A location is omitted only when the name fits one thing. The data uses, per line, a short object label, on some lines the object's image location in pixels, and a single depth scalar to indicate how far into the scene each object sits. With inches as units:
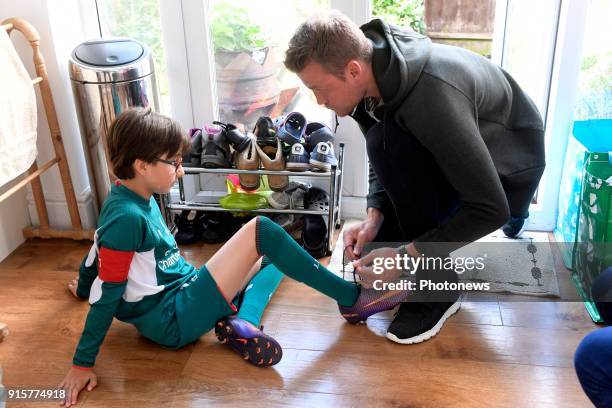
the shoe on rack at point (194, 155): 83.5
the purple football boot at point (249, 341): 61.1
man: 54.7
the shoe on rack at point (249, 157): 80.6
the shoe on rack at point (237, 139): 81.2
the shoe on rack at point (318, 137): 80.9
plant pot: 88.9
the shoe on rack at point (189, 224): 87.8
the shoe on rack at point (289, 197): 84.7
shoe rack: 79.4
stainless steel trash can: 78.0
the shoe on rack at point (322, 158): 78.2
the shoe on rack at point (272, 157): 79.5
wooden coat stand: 77.1
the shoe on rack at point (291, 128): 80.7
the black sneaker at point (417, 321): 65.1
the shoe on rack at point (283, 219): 87.1
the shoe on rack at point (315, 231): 82.7
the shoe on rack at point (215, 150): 81.9
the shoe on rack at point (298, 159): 79.1
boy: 57.7
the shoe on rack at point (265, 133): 81.4
